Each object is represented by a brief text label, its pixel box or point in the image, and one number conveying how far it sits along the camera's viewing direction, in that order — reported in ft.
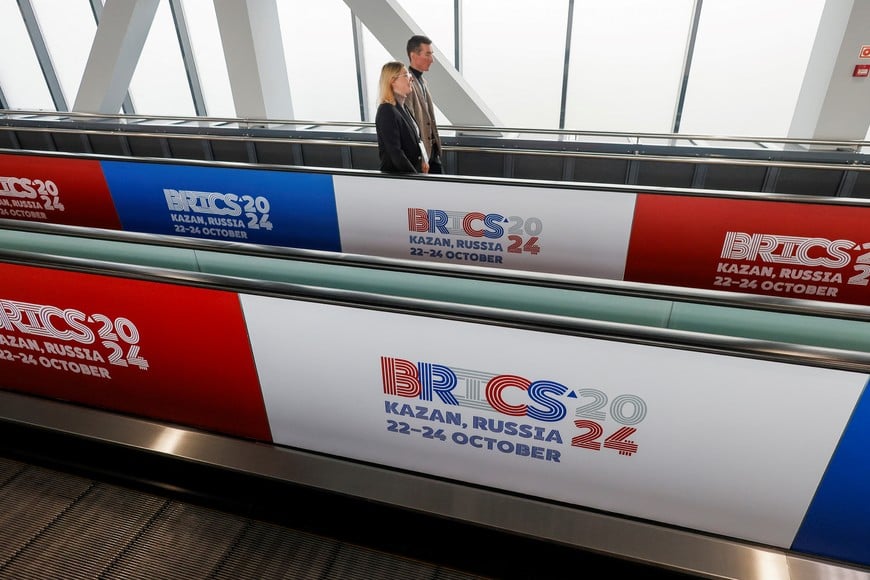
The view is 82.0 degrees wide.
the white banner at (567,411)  5.22
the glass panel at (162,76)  31.73
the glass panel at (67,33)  32.94
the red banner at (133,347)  6.96
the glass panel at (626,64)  23.98
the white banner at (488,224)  11.25
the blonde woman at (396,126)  12.18
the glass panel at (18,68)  33.96
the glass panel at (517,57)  25.40
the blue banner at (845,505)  5.01
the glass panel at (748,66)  22.57
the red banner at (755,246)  10.11
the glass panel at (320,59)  28.43
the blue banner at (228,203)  13.05
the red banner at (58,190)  14.26
